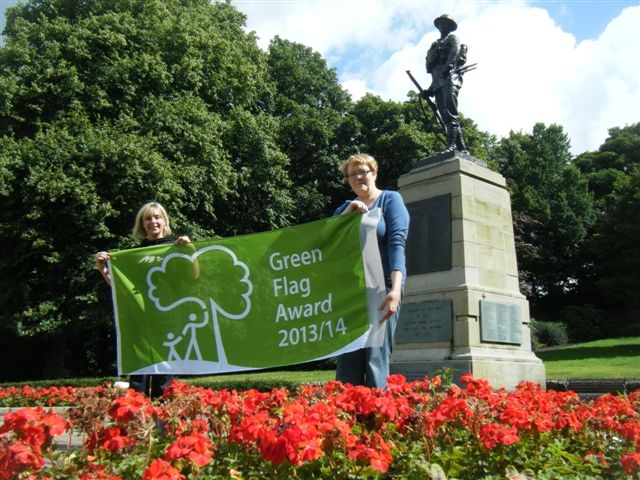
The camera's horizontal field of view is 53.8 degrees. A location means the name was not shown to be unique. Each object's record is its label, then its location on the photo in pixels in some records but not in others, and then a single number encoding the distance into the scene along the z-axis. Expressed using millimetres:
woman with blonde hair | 5562
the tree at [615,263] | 36750
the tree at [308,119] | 32875
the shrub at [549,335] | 34281
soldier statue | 12688
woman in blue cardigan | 4691
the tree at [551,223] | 43844
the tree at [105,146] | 20984
